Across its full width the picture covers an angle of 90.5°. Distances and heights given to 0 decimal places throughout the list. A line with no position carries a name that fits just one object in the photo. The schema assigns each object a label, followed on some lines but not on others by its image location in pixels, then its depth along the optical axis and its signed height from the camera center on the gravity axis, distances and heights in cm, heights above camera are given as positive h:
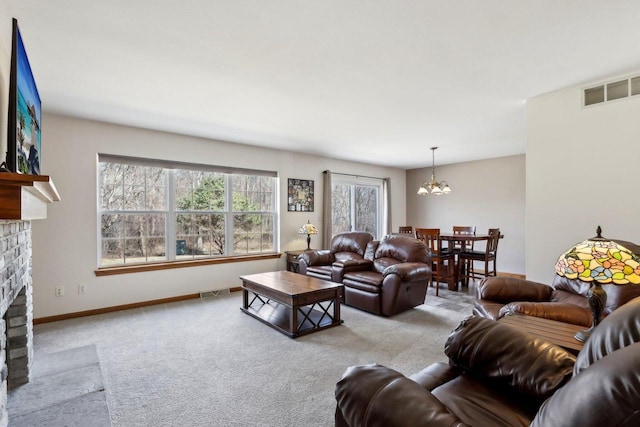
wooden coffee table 328 -93
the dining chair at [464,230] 597 -33
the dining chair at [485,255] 528 -71
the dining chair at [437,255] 516 -70
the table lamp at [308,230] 572 -29
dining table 518 -63
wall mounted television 161 +58
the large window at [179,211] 425 +6
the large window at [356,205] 693 +21
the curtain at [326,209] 637 +10
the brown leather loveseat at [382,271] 383 -80
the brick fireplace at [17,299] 176 -62
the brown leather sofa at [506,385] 63 -62
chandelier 550 +45
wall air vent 276 +110
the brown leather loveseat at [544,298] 220 -69
